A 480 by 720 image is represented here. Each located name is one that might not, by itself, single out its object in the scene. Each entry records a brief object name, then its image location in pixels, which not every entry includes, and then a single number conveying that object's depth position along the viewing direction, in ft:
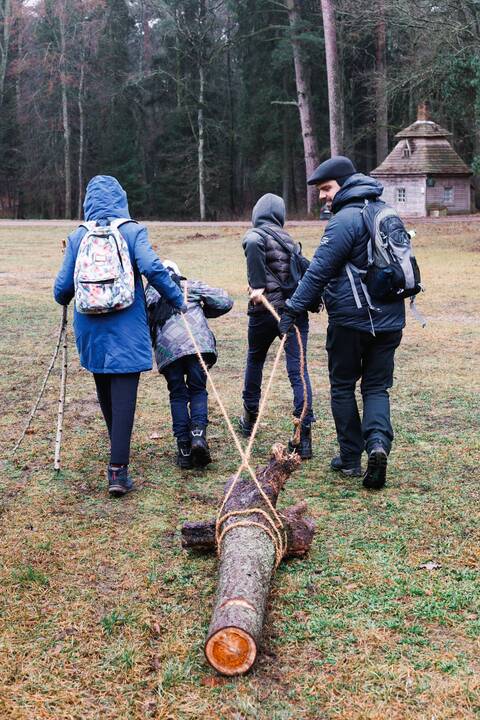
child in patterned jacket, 16.02
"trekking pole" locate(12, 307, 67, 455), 16.27
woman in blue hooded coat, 14.14
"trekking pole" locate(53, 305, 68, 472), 15.96
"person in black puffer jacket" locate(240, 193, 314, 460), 16.74
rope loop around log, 11.59
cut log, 9.15
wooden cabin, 98.27
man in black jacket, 14.26
